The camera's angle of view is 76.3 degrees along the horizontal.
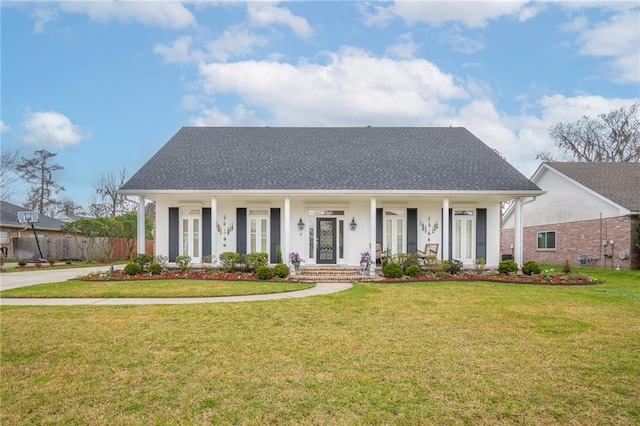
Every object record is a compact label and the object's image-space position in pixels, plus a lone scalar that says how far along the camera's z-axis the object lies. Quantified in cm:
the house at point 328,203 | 1438
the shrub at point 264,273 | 1273
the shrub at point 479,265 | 1426
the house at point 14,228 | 2477
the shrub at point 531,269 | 1369
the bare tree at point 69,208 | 4050
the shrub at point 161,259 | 1475
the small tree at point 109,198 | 3806
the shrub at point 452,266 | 1373
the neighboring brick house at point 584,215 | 1694
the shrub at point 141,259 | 1397
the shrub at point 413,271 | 1312
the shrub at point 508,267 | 1370
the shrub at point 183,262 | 1420
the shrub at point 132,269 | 1333
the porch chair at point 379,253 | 1504
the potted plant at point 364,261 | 1389
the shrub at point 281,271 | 1302
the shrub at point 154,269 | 1357
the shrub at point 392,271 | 1300
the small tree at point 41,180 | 3362
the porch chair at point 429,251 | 1485
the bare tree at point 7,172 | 2744
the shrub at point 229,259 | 1402
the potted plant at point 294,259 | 1404
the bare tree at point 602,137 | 3030
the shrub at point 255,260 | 1387
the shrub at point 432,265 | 1361
